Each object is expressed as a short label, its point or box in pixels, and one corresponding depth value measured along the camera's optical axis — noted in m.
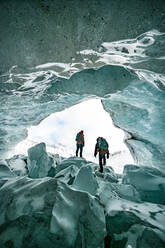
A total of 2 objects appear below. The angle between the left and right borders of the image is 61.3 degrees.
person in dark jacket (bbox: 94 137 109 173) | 6.14
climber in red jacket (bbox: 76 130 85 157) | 7.53
